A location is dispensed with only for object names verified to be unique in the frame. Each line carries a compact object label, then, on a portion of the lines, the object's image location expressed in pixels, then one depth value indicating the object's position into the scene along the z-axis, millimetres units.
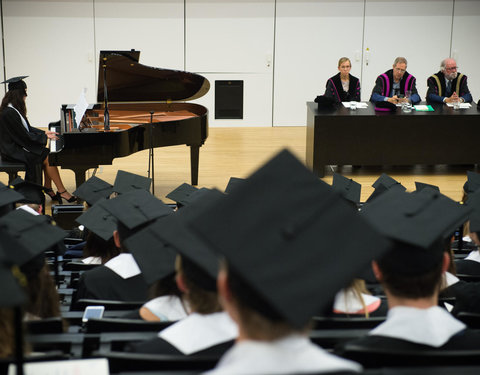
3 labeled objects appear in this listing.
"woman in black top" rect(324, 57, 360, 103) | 9727
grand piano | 7207
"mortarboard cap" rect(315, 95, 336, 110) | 9281
